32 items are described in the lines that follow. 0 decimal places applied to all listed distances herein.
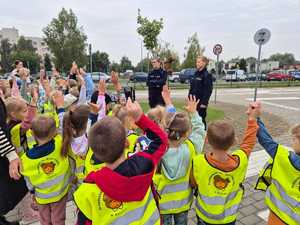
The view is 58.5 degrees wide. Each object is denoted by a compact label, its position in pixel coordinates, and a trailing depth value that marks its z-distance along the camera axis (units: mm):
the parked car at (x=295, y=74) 35709
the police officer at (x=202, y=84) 6367
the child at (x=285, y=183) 2018
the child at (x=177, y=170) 2281
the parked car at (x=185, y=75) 31219
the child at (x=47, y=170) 2359
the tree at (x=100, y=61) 56244
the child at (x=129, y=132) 2548
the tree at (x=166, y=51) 30891
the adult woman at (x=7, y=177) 2398
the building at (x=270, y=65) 81544
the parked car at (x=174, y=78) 35084
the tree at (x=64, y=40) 38875
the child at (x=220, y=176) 2121
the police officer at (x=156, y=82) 7270
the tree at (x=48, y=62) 57919
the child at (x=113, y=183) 1469
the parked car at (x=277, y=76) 37869
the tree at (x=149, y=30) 15367
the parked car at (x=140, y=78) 34219
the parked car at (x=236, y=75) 38428
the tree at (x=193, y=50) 38288
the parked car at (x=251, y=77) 40394
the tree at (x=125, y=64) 69188
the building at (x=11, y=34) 98731
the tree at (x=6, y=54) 61662
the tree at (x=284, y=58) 96762
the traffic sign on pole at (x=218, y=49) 13211
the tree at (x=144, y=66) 53525
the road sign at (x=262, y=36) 6898
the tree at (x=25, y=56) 57812
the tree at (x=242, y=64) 64312
